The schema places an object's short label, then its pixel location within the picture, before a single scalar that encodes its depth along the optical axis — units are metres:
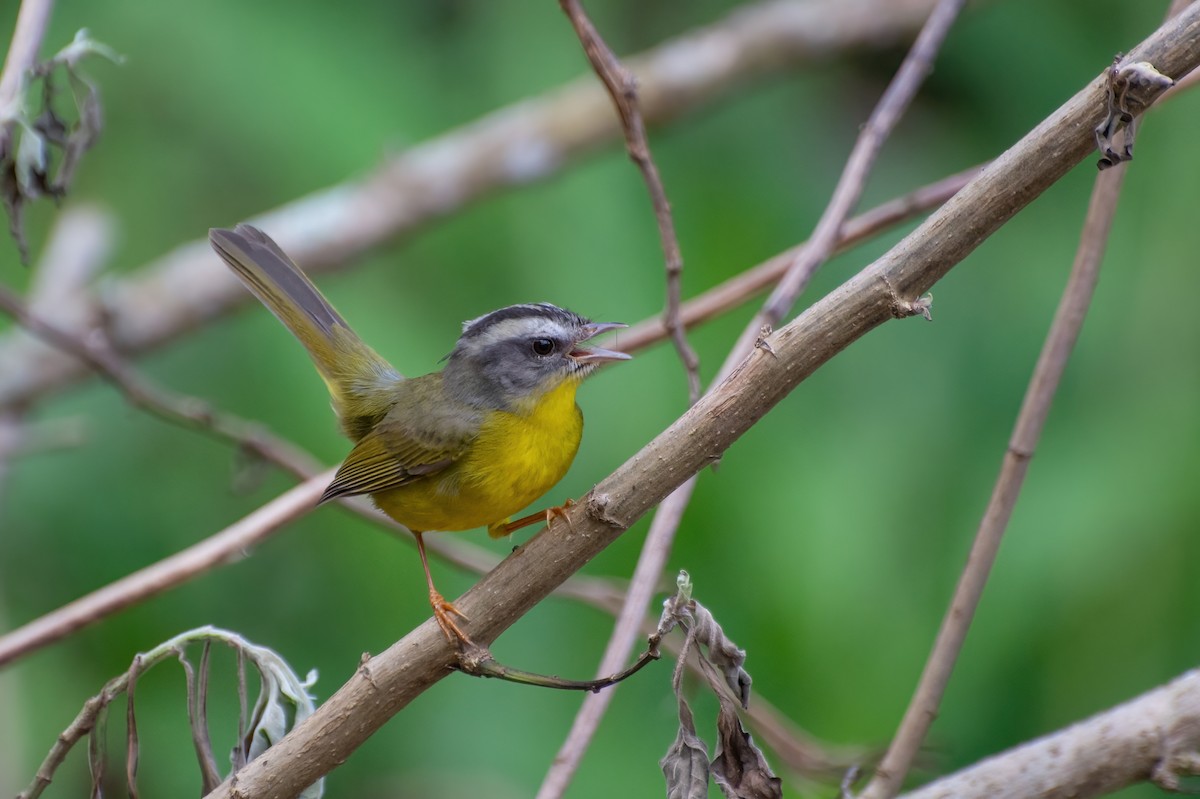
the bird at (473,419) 5.35
